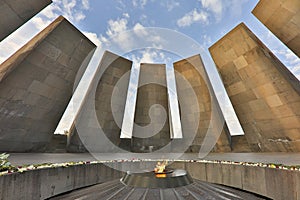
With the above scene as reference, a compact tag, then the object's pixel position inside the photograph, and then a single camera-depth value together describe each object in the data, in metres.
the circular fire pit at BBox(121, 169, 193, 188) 4.92
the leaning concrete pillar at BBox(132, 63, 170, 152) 17.06
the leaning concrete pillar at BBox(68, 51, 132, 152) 14.64
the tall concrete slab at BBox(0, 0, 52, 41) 7.71
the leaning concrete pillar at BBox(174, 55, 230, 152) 15.65
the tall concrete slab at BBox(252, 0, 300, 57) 8.79
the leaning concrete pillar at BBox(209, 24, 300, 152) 11.02
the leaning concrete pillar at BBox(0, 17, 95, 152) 9.54
